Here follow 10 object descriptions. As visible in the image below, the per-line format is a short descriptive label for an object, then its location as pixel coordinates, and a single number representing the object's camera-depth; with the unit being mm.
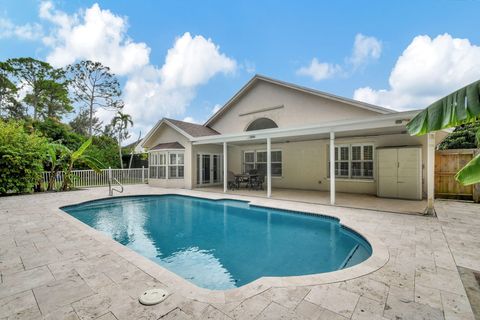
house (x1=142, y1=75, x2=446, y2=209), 10094
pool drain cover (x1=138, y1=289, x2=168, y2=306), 2882
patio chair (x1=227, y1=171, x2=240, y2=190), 14858
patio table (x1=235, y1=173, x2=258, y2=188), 14164
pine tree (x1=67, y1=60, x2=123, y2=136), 26703
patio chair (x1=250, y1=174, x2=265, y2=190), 14328
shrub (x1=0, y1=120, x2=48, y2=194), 11211
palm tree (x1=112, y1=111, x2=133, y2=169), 25656
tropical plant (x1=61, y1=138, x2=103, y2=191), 13147
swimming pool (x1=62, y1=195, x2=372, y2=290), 4668
